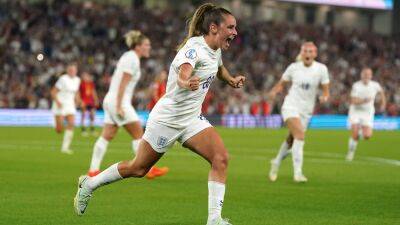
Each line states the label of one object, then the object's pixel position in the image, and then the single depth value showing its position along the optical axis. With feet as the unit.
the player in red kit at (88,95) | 113.91
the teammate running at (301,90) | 53.47
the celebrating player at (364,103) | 80.18
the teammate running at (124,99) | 49.75
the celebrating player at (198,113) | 30.37
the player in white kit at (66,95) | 82.69
